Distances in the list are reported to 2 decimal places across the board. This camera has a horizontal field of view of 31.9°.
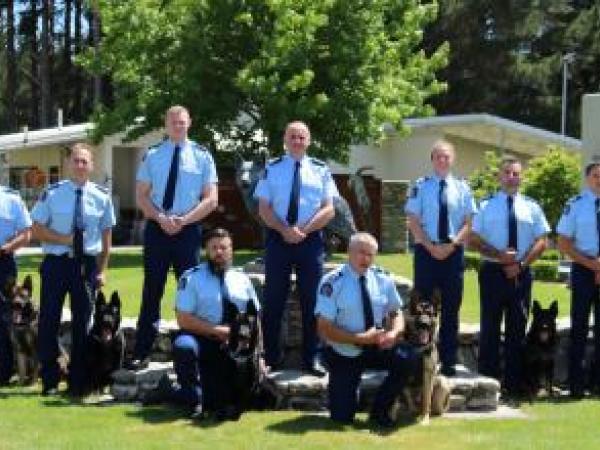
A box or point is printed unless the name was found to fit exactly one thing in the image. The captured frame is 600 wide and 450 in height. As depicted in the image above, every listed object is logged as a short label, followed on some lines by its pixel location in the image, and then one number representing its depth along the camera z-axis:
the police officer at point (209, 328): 7.22
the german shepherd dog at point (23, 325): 8.31
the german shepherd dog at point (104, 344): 7.95
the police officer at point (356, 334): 7.13
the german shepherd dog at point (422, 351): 7.12
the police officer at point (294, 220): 7.70
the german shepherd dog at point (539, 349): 8.22
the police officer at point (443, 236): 7.96
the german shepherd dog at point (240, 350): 7.23
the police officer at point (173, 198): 7.77
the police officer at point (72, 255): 7.97
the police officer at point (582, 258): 8.27
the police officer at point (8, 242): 8.40
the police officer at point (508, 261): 8.28
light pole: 35.34
